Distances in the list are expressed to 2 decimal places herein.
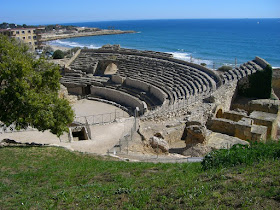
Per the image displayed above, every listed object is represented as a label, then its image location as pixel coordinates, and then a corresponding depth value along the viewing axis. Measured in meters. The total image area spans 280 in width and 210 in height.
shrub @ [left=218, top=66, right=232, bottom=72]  33.75
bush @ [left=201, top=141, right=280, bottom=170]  7.99
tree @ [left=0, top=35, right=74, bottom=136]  11.10
